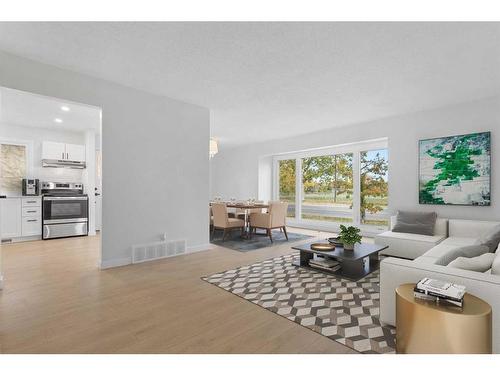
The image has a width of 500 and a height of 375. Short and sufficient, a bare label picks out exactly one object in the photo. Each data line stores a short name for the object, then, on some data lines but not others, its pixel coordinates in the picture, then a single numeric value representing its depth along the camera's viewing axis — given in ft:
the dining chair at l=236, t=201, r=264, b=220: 21.11
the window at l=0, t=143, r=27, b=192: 18.60
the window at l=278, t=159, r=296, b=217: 25.72
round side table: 4.69
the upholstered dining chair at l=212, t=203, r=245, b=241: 17.58
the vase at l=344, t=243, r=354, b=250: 11.14
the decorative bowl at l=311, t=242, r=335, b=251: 11.26
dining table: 18.65
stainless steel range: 18.28
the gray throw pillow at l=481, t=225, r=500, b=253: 8.77
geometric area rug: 6.46
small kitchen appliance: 18.74
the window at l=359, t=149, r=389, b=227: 19.24
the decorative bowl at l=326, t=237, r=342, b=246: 11.99
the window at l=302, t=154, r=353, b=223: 21.61
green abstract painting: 13.69
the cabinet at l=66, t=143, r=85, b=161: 20.53
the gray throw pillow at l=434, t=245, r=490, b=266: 7.19
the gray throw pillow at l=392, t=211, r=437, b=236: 13.69
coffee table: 10.44
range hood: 19.64
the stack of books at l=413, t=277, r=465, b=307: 5.01
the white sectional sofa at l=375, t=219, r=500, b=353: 5.37
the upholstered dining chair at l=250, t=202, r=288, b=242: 17.83
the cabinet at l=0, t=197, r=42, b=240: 17.20
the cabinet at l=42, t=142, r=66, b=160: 19.56
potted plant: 10.97
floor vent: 12.68
